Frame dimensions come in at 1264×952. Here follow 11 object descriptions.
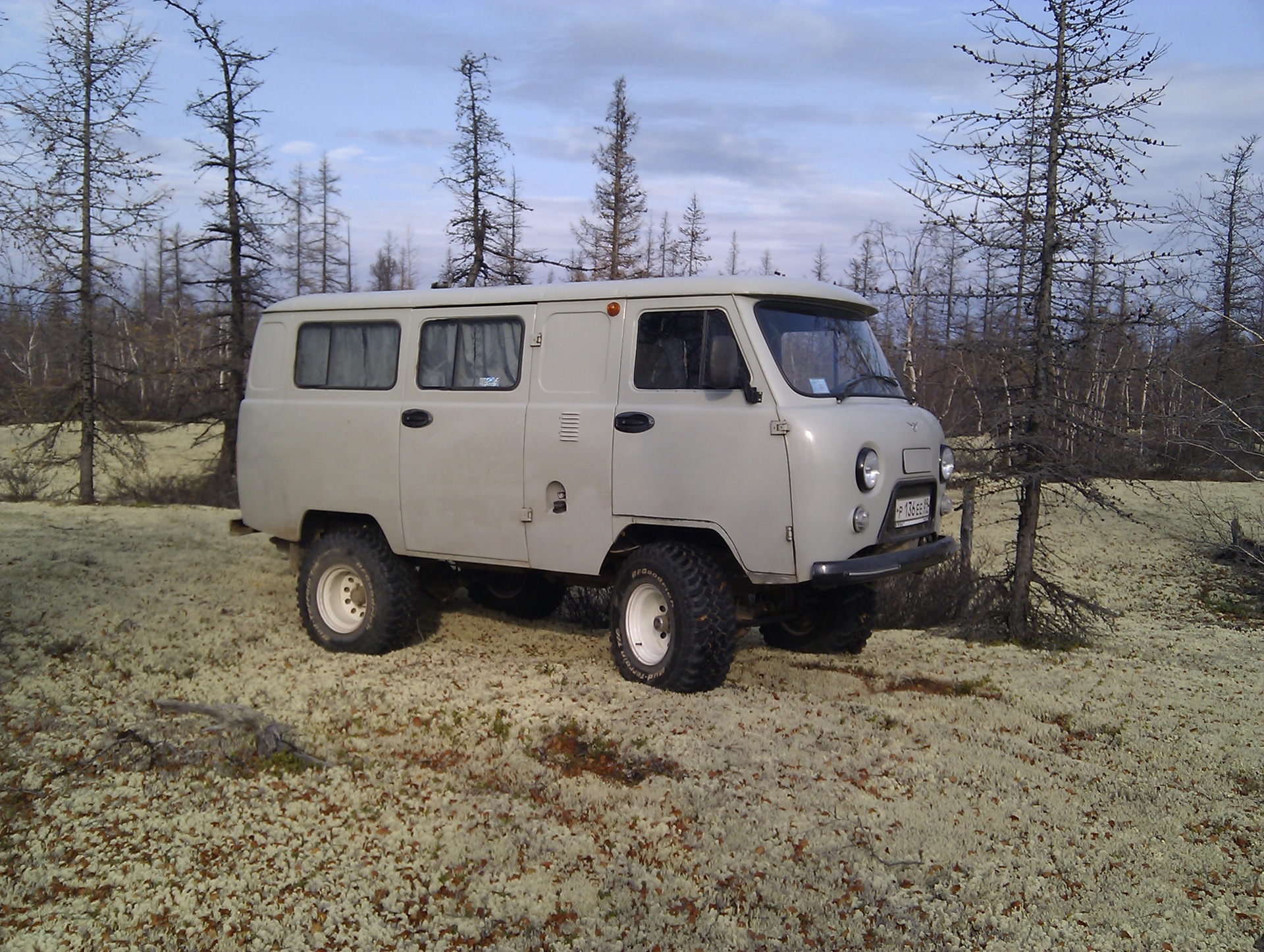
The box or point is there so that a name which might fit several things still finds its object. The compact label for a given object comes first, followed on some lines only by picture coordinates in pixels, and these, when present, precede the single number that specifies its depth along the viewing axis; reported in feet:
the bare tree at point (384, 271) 178.01
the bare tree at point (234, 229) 67.82
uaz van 20.70
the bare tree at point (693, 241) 138.92
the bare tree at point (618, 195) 105.40
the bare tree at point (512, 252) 79.87
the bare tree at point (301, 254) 182.09
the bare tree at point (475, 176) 78.74
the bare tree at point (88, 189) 60.59
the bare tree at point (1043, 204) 37.40
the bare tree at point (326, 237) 187.73
